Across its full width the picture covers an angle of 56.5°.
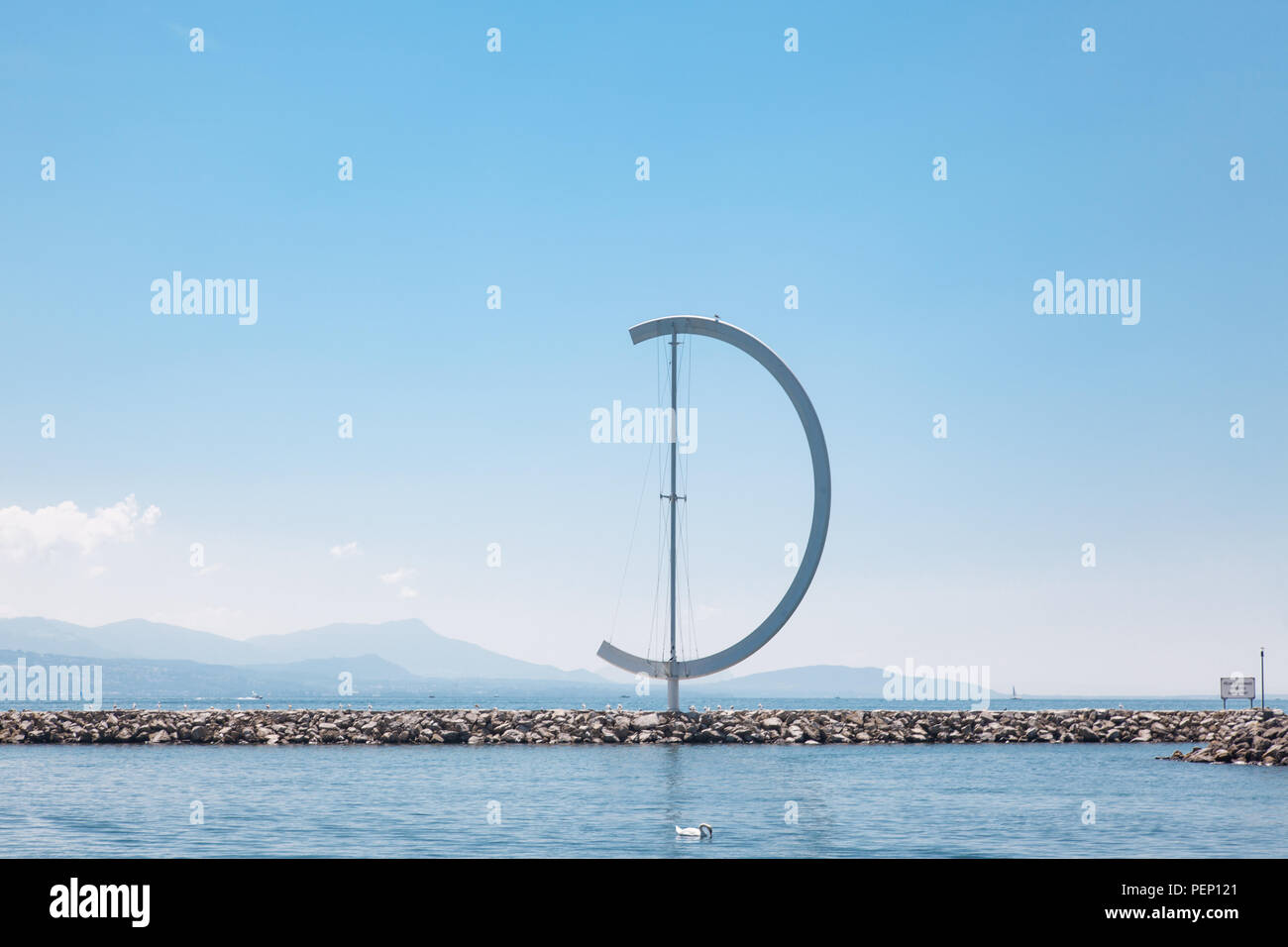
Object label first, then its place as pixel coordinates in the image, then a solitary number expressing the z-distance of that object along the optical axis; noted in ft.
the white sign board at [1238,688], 215.72
